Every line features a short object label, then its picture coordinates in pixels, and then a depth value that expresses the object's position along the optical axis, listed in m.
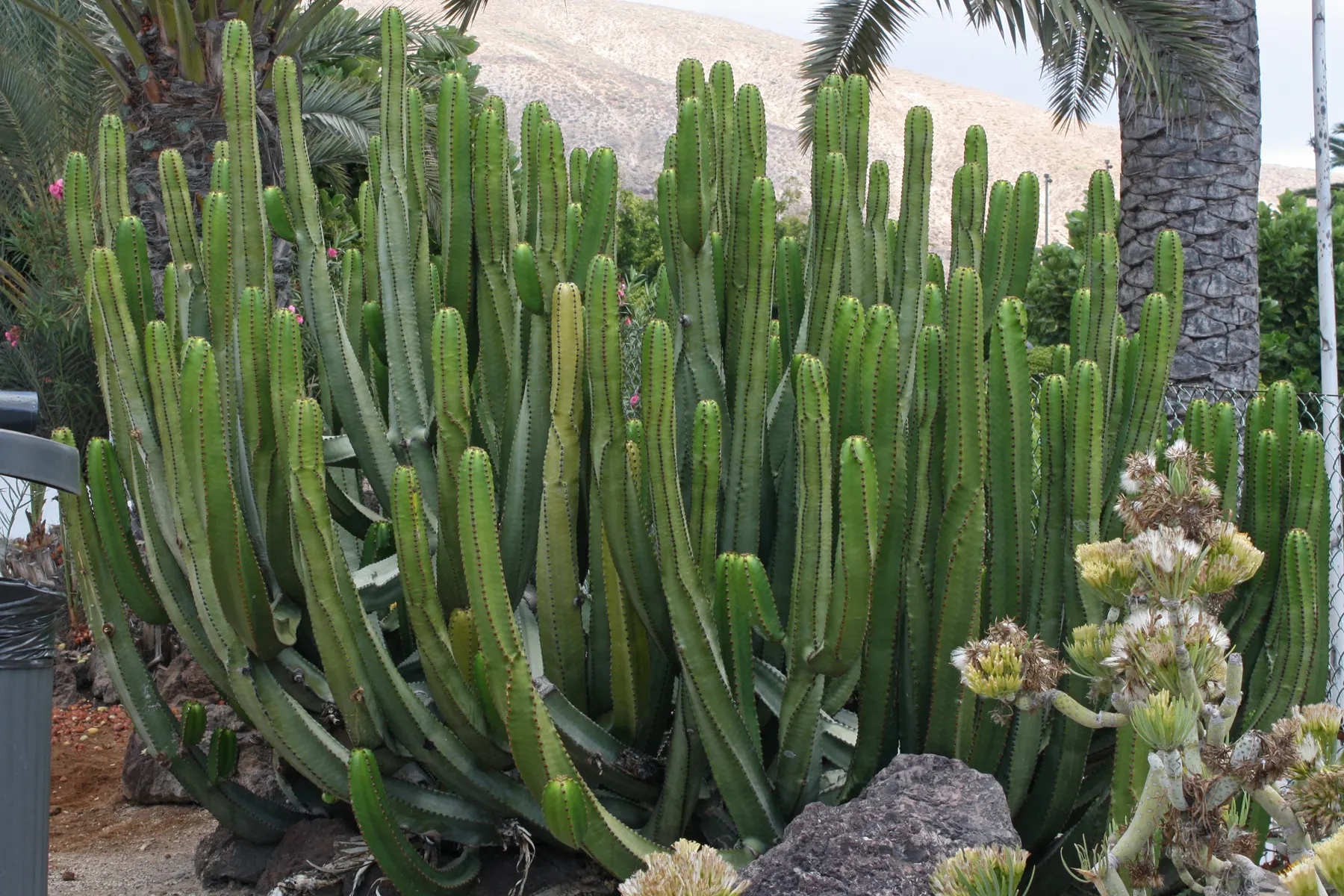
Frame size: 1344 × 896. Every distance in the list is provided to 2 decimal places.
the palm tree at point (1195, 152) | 6.70
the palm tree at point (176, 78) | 5.38
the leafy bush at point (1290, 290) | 13.70
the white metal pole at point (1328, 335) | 5.09
